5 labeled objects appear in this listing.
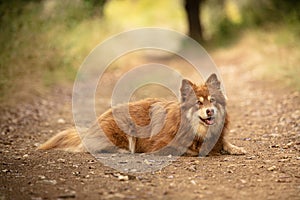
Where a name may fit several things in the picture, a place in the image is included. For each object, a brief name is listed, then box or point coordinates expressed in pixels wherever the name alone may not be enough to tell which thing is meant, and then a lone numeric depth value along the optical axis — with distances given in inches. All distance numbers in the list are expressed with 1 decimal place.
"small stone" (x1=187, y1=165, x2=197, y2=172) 469.9
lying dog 522.3
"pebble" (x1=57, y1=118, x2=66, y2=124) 751.1
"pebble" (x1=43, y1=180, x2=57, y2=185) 421.2
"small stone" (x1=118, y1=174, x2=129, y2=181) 434.9
